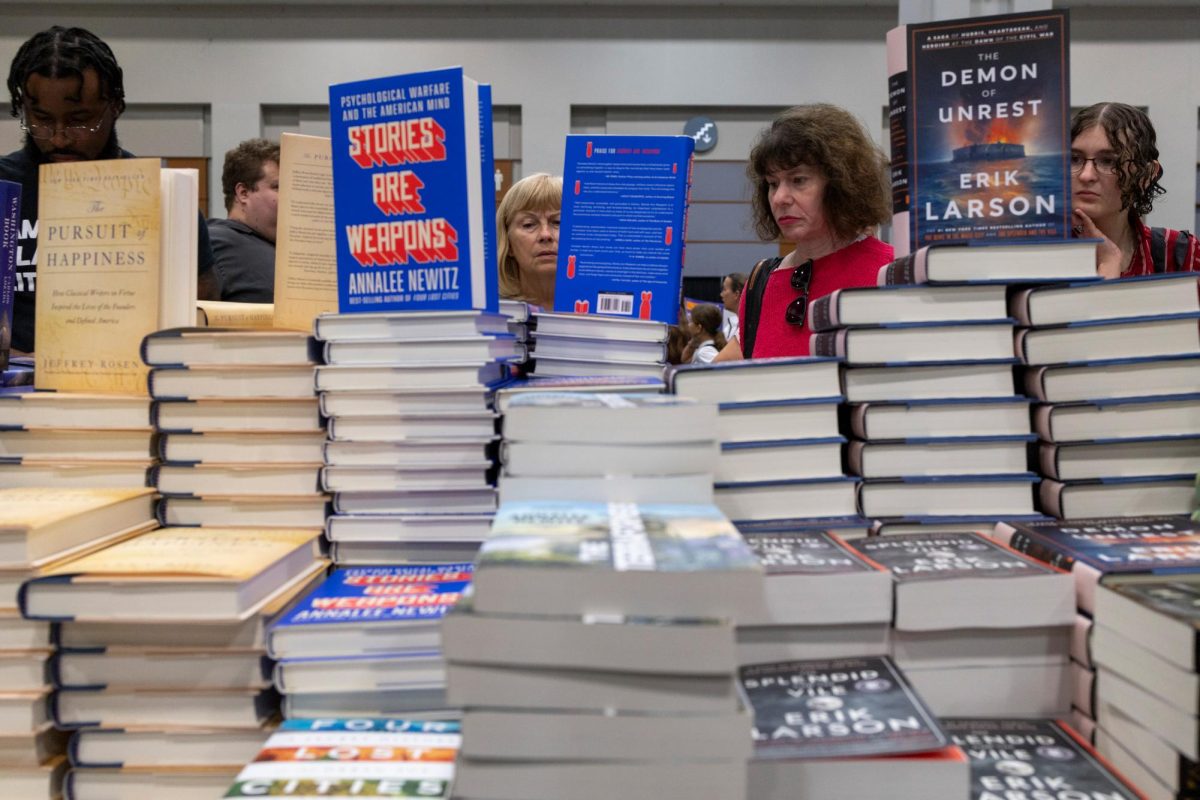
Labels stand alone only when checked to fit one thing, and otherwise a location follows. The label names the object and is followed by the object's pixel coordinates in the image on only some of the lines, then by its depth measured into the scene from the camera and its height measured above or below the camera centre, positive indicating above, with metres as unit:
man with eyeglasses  1.83 +0.63
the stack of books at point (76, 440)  1.50 -0.06
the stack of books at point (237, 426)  1.48 -0.04
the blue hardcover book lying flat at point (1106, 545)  1.07 -0.18
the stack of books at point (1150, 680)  0.88 -0.28
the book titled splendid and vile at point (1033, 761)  0.94 -0.39
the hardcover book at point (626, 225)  2.15 +0.42
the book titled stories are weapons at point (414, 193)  1.50 +0.35
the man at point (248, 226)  3.47 +0.69
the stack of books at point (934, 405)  1.41 -0.01
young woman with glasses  2.34 +0.54
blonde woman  2.79 +0.51
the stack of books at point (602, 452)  1.07 -0.06
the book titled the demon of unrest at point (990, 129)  1.50 +0.45
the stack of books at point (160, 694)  1.17 -0.37
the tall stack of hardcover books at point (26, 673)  1.16 -0.34
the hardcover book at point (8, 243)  1.64 +0.29
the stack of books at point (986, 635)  1.08 -0.28
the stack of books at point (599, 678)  0.81 -0.24
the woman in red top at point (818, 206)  2.32 +0.50
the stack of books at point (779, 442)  1.38 -0.06
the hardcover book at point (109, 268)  1.58 +0.24
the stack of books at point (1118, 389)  1.41 +0.02
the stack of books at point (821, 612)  1.07 -0.25
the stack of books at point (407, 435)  1.45 -0.05
